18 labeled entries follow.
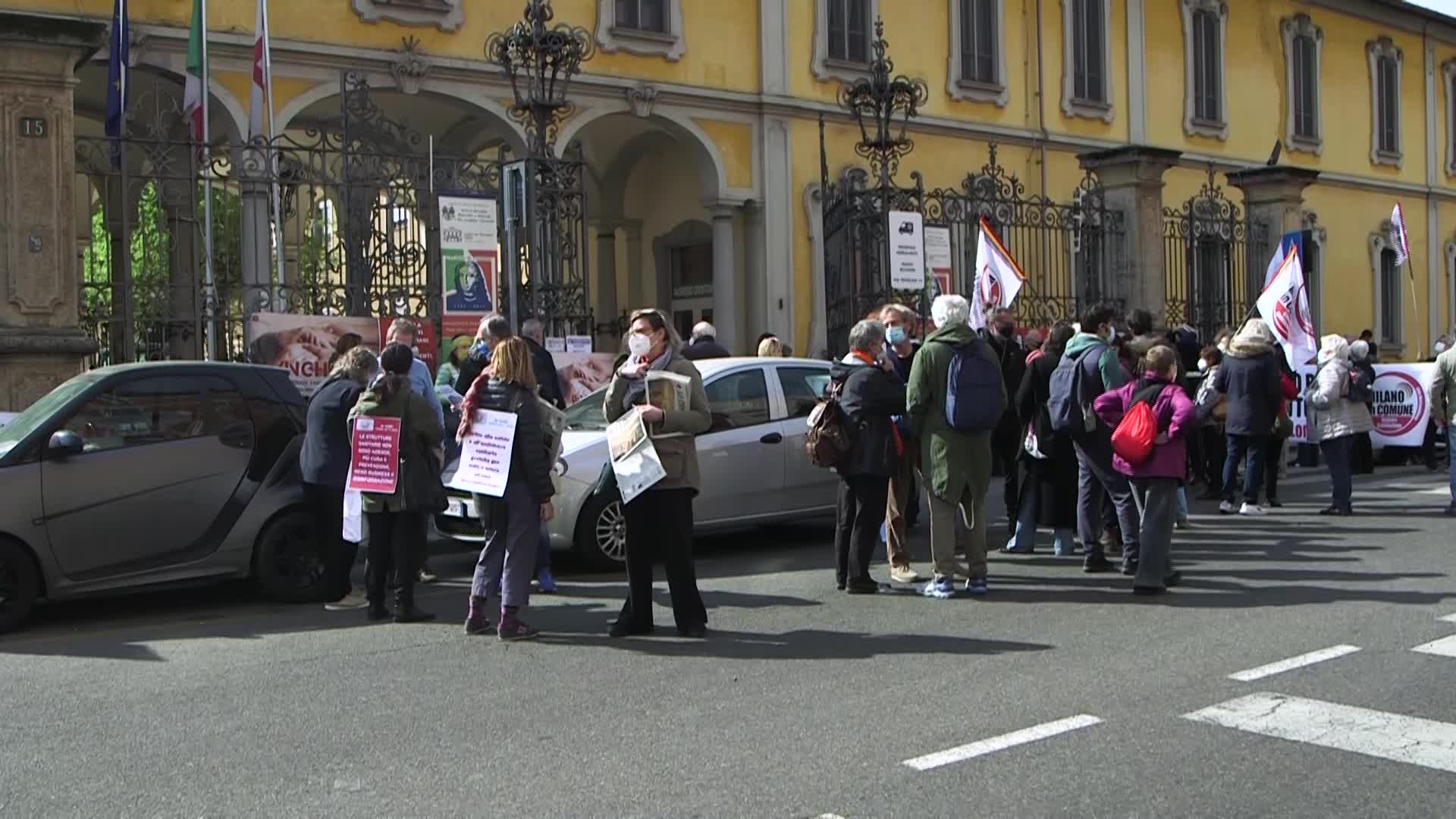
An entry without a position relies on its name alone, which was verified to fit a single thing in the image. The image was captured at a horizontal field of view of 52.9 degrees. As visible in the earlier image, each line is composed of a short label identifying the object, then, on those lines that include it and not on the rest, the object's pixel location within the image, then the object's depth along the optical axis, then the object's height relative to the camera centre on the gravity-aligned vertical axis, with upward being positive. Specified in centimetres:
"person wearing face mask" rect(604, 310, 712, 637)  786 -26
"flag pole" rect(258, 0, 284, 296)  1354 +255
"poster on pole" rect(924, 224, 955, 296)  1847 +212
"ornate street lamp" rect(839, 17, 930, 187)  1825 +418
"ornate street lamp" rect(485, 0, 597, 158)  1471 +385
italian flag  1573 +395
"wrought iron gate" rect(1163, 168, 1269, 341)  2208 +246
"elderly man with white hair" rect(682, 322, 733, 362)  1386 +78
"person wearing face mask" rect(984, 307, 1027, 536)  1127 +9
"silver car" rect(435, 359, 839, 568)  1035 -28
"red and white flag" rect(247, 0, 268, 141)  1612 +411
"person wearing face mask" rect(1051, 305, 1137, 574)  976 -22
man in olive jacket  897 -15
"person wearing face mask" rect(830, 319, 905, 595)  913 -11
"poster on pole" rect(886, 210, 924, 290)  1752 +208
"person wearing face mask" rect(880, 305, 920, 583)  963 -42
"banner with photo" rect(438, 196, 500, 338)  1376 +164
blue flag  1505 +389
